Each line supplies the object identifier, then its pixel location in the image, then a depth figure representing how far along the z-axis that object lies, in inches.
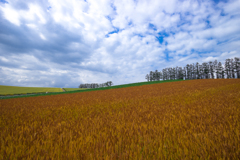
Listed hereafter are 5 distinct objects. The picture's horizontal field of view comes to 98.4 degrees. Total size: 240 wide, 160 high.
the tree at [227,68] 2751.7
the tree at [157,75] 3995.1
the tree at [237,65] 2618.1
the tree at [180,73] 3582.7
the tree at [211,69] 3036.9
